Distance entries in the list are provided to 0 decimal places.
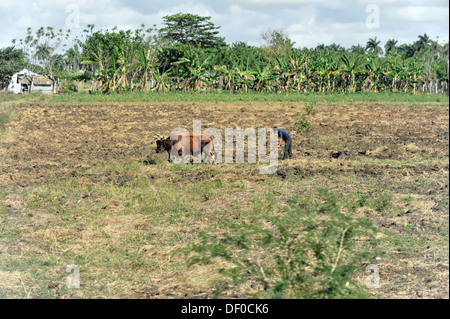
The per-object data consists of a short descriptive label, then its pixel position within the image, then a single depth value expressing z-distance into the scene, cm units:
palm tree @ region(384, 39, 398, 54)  7272
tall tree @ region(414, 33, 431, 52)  6956
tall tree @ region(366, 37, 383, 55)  6639
